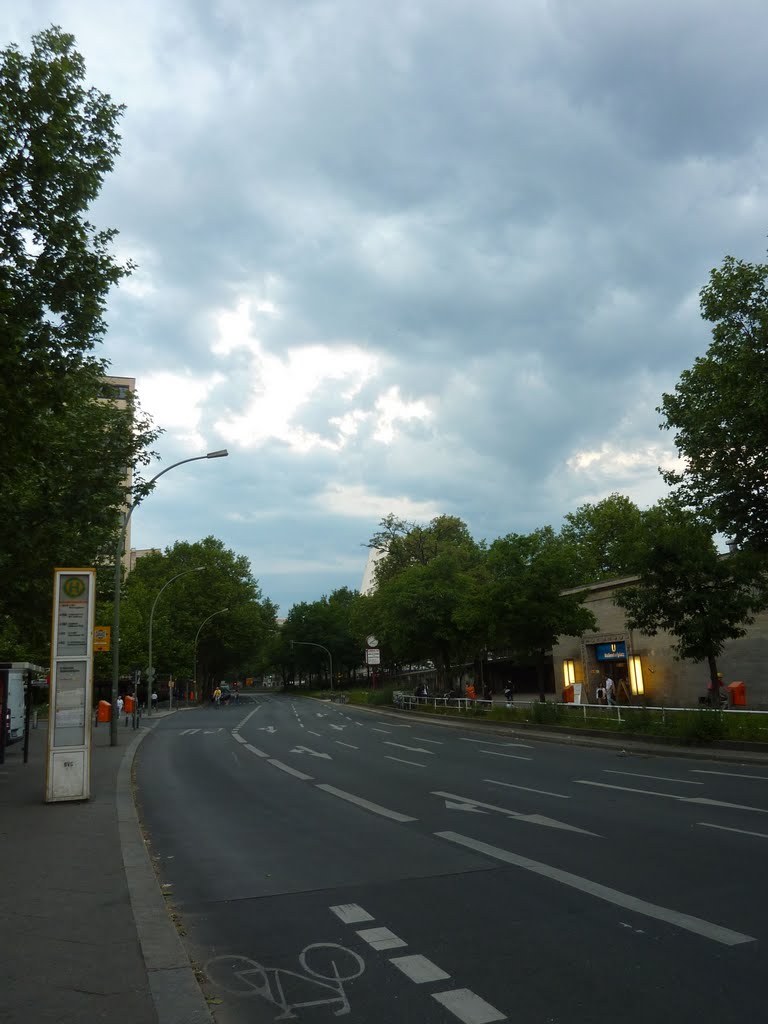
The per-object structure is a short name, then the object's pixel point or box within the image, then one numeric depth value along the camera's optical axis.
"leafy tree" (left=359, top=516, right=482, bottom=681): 46.88
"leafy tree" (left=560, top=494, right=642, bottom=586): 66.25
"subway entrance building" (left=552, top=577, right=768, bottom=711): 31.31
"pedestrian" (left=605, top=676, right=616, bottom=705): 30.76
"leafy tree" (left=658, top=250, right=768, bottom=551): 22.77
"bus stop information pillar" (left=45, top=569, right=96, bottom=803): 12.40
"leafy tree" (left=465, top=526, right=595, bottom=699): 34.31
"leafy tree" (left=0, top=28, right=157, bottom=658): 11.59
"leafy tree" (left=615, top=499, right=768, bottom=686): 22.08
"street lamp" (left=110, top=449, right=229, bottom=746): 23.40
